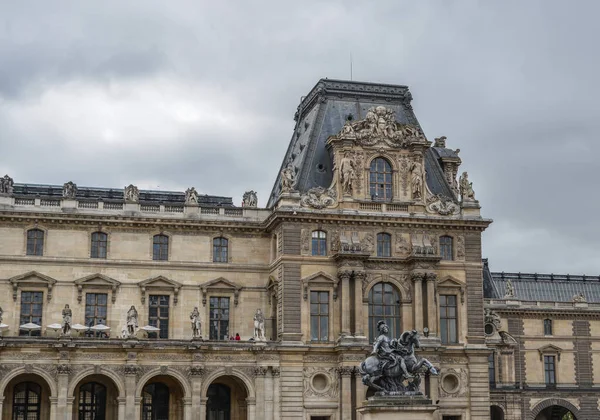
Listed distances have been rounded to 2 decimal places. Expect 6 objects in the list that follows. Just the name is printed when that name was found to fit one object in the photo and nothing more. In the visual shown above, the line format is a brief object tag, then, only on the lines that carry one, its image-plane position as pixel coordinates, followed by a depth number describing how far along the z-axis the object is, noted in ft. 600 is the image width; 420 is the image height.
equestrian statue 147.84
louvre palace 211.20
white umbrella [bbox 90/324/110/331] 212.84
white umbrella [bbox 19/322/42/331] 210.18
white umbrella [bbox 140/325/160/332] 216.13
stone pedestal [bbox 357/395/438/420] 144.77
